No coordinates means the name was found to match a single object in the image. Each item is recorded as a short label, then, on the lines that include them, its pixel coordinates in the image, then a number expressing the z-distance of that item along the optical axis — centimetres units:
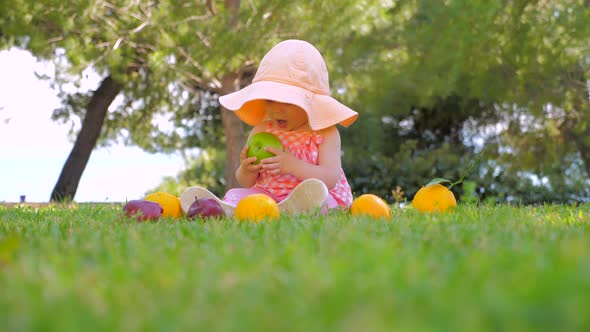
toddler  394
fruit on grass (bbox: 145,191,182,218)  388
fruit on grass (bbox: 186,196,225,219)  355
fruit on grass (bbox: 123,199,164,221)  350
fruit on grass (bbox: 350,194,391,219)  348
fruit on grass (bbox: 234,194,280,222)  333
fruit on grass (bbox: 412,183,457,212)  400
